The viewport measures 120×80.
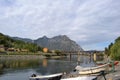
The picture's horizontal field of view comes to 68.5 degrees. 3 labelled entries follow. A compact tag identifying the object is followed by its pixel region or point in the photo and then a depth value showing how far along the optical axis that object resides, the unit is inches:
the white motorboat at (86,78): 458.4
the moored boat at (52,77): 650.0
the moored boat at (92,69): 803.9
